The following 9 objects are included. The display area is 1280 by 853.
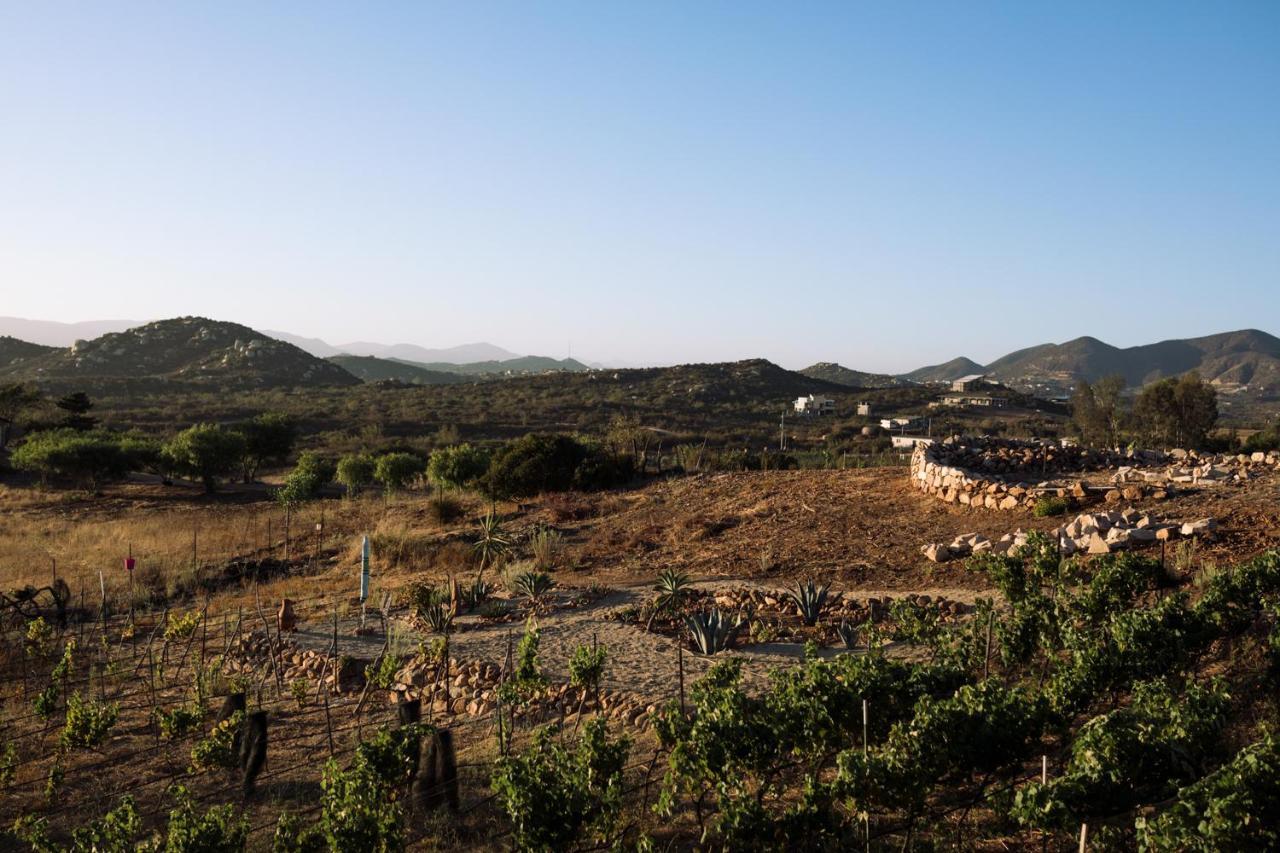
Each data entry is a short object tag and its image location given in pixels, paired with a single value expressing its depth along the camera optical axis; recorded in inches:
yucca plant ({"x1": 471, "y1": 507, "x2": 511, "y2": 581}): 658.8
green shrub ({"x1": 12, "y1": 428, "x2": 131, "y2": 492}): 1231.5
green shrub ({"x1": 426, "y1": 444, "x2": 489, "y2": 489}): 1096.8
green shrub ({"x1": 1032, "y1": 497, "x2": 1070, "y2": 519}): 601.6
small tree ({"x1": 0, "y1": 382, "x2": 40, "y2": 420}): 1723.7
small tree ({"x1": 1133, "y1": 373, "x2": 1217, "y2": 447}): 1387.8
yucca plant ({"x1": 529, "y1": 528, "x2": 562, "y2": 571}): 675.4
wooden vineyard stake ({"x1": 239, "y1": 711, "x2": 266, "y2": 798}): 317.0
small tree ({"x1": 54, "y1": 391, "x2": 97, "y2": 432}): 1721.2
